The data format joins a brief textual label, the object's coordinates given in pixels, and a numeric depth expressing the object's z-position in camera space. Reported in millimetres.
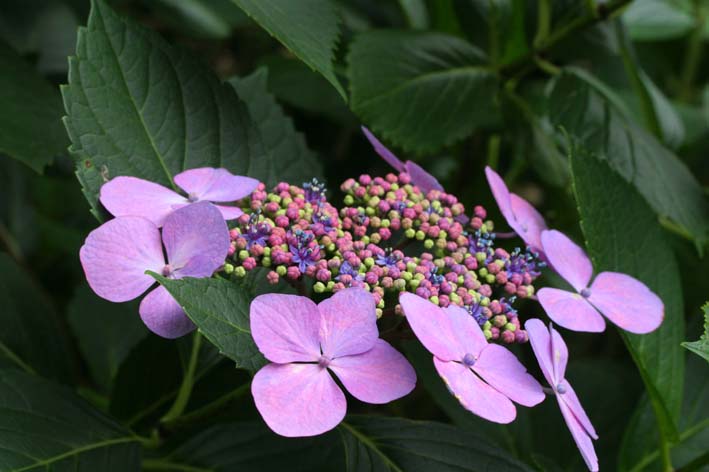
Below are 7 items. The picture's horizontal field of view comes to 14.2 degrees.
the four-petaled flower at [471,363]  670
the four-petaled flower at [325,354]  665
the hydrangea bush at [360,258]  679
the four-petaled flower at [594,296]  714
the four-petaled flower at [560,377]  682
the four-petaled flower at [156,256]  682
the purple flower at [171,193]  701
